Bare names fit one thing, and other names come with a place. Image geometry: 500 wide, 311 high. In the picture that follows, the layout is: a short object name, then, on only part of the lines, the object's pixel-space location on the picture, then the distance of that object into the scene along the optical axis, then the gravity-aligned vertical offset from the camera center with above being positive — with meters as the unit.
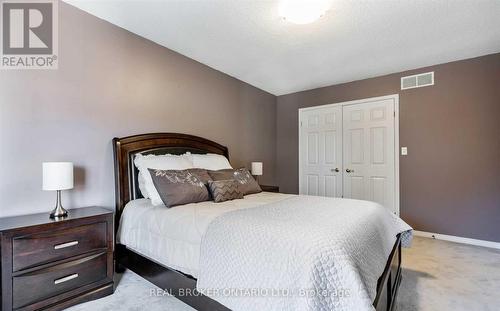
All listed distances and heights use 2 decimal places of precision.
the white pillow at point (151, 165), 2.35 -0.09
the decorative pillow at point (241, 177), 2.70 -0.24
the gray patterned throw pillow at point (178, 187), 2.11 -0.27
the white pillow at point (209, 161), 2.95 -0.06
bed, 1.35 -0.56
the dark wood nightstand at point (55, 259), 1.60 -0.74
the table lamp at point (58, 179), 1.87 -0.17
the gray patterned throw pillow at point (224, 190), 2.34 -0.33
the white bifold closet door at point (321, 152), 4.48 +0.08
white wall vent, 3.62 +1.13
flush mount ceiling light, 2.13 +1.30
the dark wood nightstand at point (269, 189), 3.70 -0.49
